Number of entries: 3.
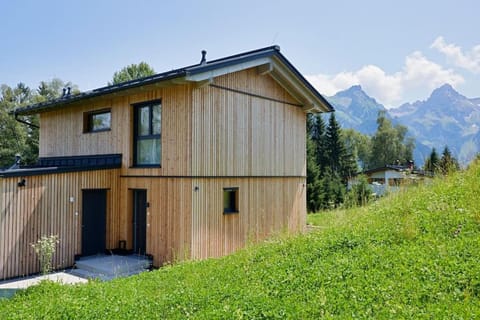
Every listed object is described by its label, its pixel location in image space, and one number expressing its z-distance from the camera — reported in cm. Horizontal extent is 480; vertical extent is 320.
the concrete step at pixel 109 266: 832
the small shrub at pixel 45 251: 859
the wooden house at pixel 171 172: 880
